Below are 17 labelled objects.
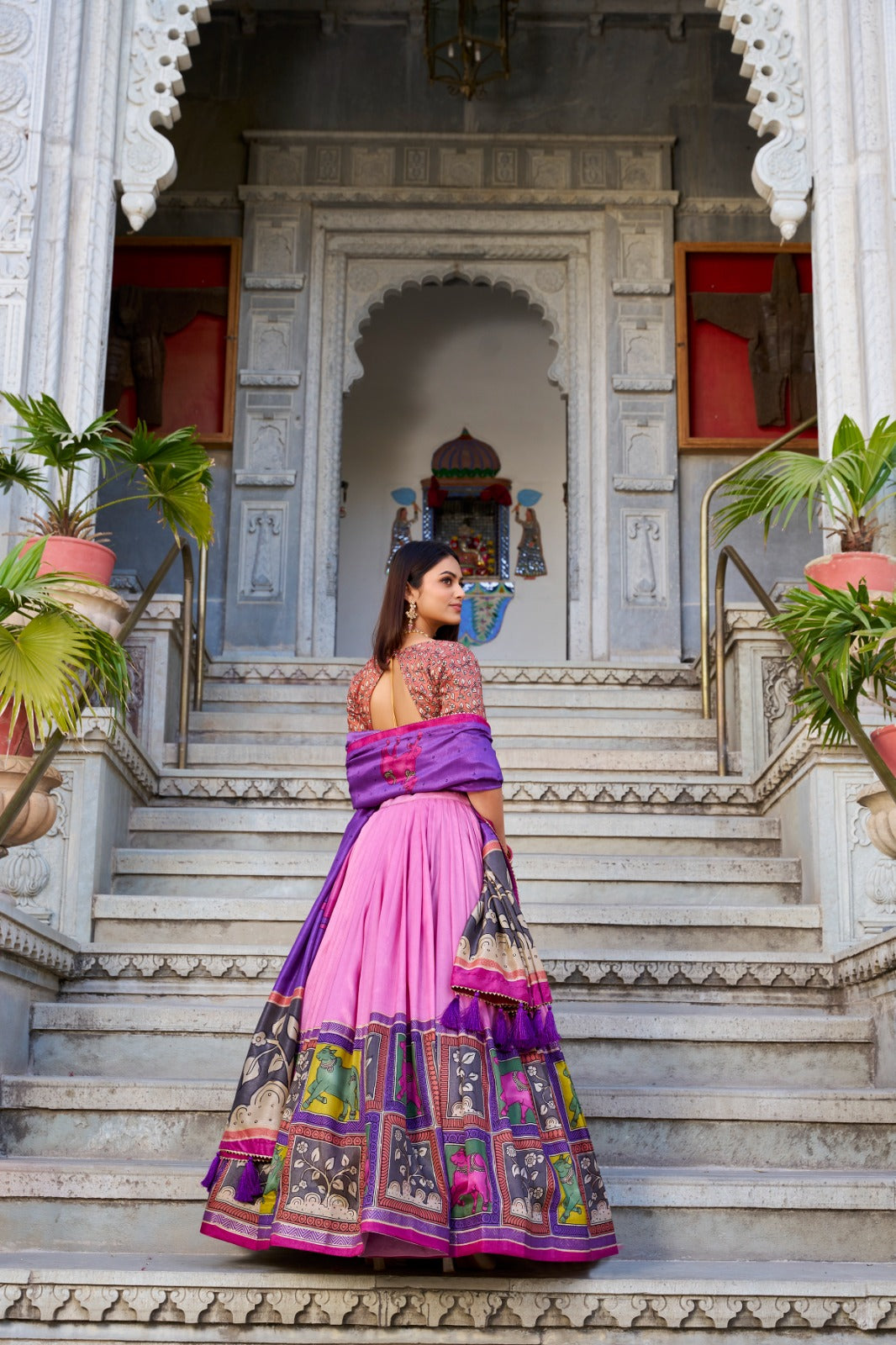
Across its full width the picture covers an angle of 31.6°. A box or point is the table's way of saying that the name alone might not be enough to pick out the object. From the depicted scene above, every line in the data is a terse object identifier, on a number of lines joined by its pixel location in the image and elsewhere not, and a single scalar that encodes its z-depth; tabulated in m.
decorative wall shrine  12.25
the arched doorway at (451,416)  12.23
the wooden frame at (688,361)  9.04
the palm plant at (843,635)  3.69
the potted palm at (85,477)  5.00
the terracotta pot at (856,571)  5.07
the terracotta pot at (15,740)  3.89
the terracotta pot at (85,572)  4.97
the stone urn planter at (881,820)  3.84
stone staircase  2.94
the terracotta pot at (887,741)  3.85
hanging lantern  8.23
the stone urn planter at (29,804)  3.87
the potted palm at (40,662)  3.57
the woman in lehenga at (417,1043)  2.82
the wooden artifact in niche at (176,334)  9.02
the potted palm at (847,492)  4.92
